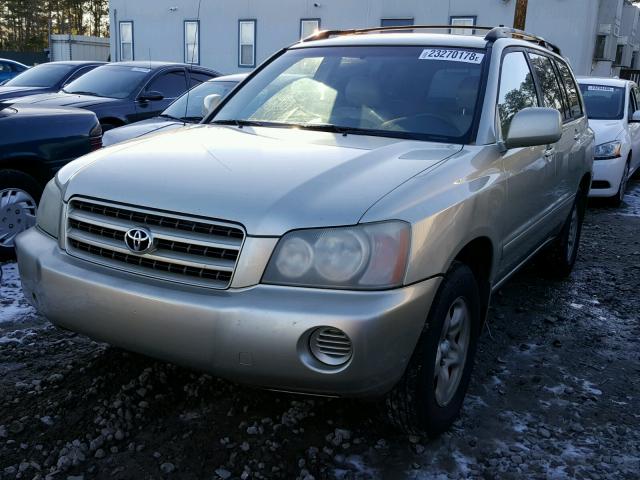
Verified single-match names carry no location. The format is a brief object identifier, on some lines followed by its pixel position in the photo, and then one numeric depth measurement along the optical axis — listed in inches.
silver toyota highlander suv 89.5
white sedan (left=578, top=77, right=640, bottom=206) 331.0
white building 714.8
